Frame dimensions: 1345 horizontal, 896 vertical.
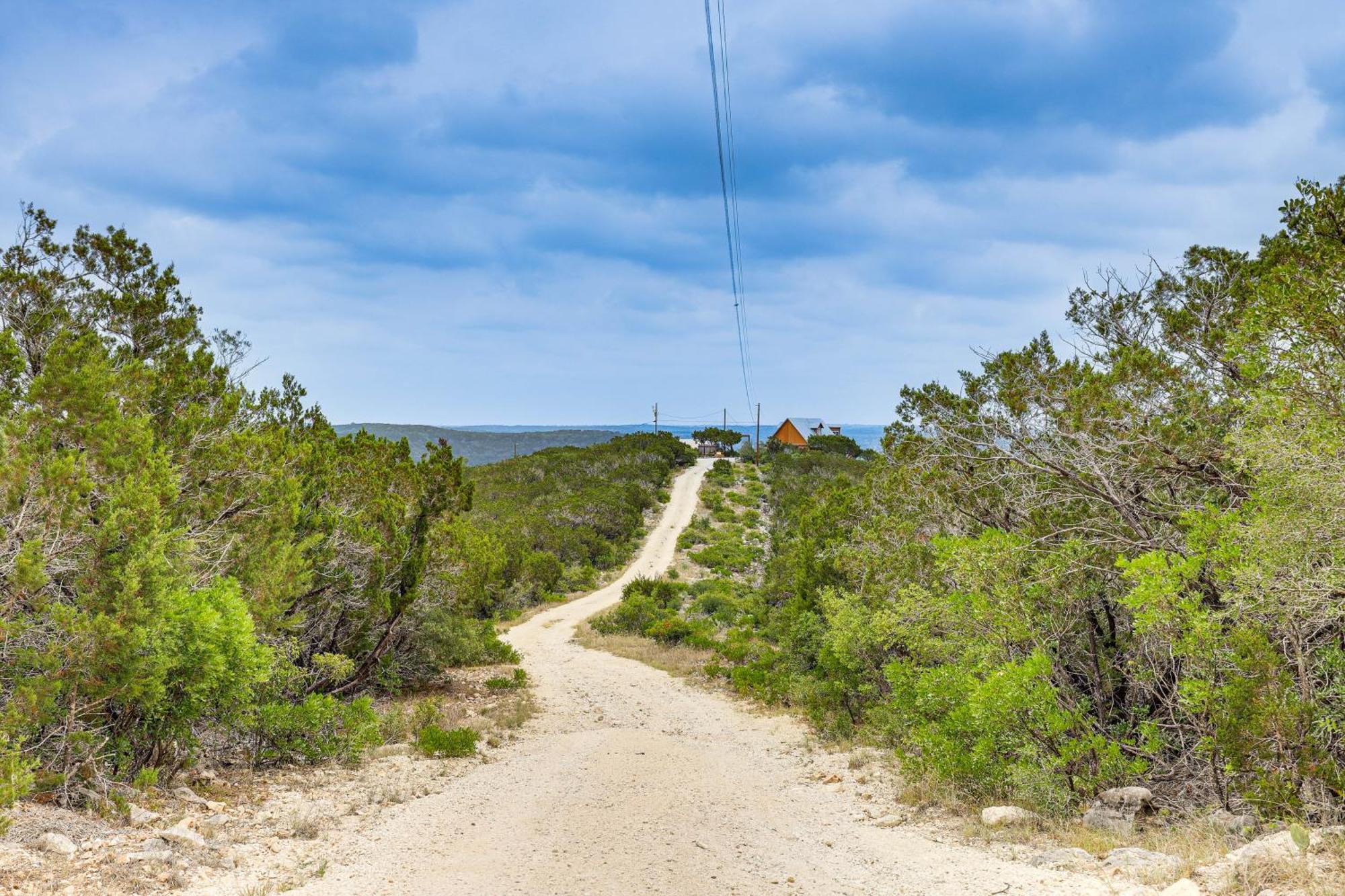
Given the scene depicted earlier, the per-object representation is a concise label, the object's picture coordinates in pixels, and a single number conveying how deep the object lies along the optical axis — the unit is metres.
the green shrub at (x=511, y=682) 16.50
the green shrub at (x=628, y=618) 24.94
